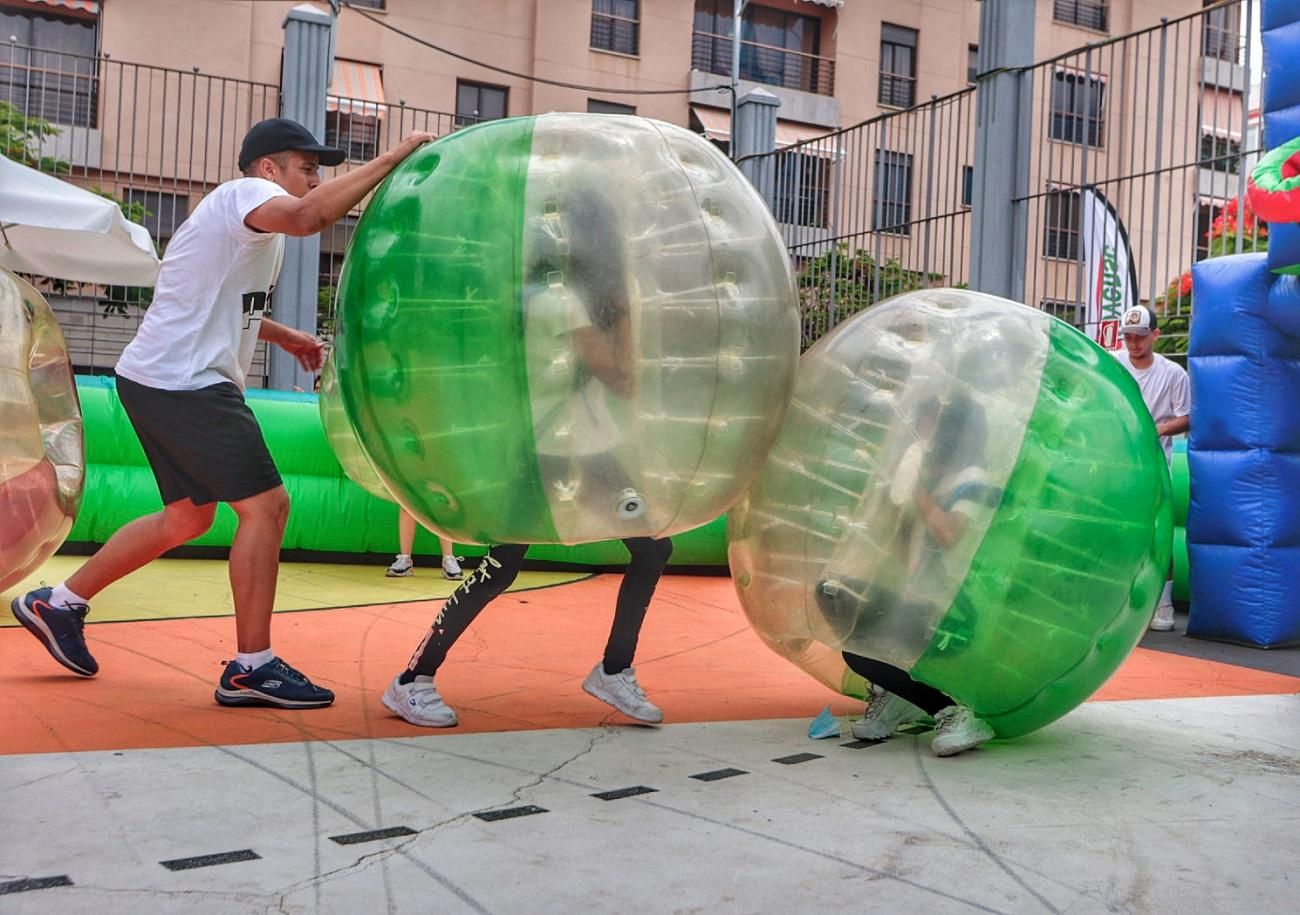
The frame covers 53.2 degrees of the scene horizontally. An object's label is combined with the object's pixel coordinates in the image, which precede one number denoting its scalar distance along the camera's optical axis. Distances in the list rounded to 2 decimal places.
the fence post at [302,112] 10.28
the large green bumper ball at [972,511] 3.12
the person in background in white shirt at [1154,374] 6.66
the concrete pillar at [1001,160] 7.98
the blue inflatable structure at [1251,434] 5.78
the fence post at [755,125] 12.36
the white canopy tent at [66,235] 7.84
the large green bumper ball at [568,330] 2.75
